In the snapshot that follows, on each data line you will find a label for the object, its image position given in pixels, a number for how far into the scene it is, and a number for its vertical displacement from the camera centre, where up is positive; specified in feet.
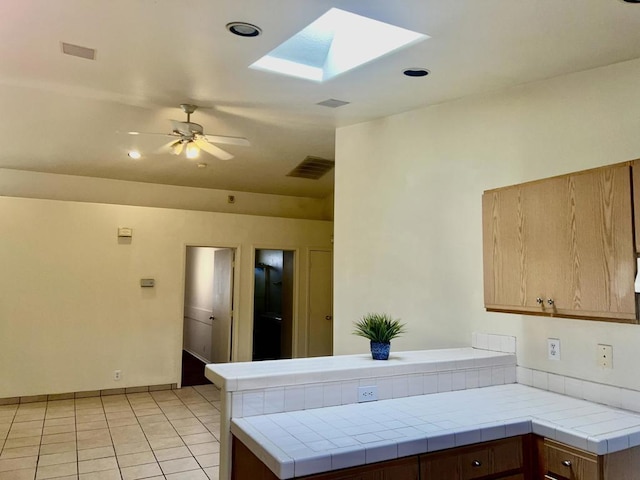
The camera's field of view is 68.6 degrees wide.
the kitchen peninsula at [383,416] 5.90 -2.01
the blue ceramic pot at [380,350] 8.45 -1.21
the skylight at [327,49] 9.60 +5.02
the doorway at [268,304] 27.86 -1.38
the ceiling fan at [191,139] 13.42 +4.17
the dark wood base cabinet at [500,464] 6.03 -2.47
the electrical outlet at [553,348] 8.87 -1.22
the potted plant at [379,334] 8.46 -0.94
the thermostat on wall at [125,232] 19.84 +2.06
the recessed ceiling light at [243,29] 8.11 +4.45
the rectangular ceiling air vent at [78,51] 9.23 +4.62
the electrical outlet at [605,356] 8.09 -1.23
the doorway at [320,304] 24.31 -1.13
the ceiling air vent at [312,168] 20.35 +5.19
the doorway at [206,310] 23.04 -1.61
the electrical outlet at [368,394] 7.77 -1.84
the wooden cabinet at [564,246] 6.73 +0.61
